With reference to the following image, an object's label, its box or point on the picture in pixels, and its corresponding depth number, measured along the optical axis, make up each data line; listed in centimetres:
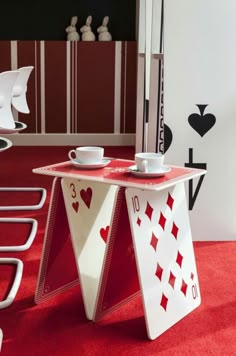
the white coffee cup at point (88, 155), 215
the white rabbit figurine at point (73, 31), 652
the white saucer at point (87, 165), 212
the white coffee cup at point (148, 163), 204
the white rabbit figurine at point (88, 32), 650
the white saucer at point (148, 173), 201
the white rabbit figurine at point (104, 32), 654
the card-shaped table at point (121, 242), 198
